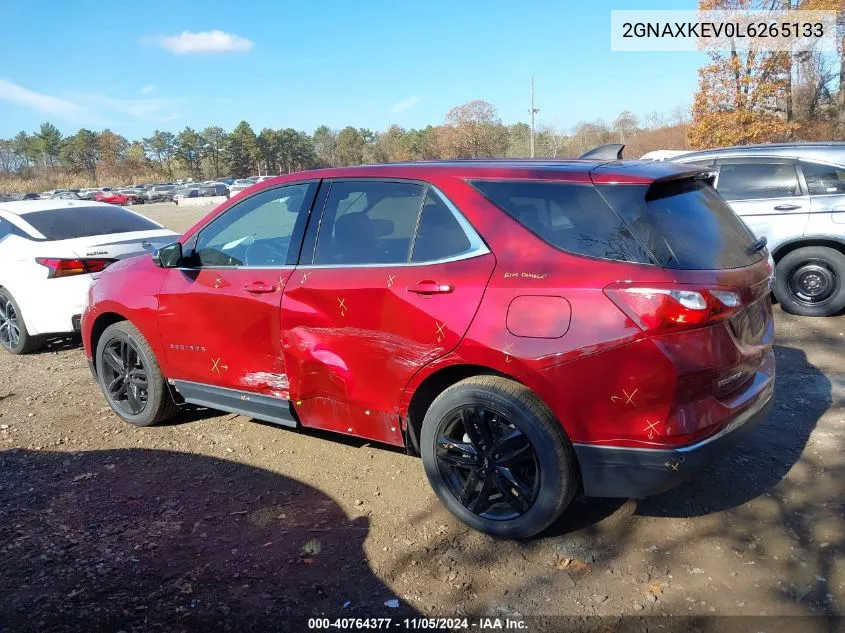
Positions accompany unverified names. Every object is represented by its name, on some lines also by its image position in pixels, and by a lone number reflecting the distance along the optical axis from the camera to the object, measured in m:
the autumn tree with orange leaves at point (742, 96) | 24.33
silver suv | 6.86
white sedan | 6.34
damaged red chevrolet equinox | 2.72
